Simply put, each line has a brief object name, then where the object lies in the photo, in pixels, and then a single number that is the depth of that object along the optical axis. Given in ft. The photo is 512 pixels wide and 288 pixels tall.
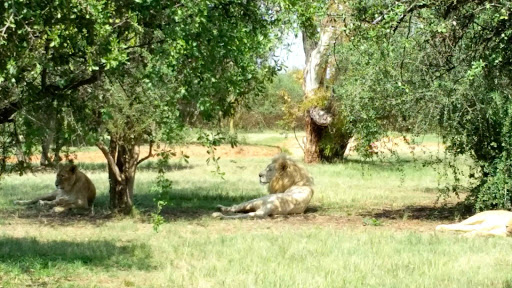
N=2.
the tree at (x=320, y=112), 105.50
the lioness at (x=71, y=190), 58.08
